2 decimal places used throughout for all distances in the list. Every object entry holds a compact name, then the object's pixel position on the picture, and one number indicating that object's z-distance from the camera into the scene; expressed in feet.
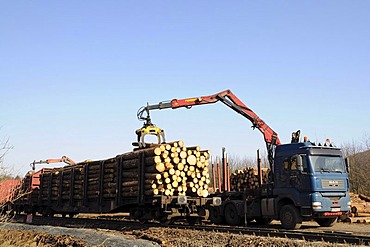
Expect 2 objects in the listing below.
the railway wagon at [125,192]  45.57
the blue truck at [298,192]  45.19
